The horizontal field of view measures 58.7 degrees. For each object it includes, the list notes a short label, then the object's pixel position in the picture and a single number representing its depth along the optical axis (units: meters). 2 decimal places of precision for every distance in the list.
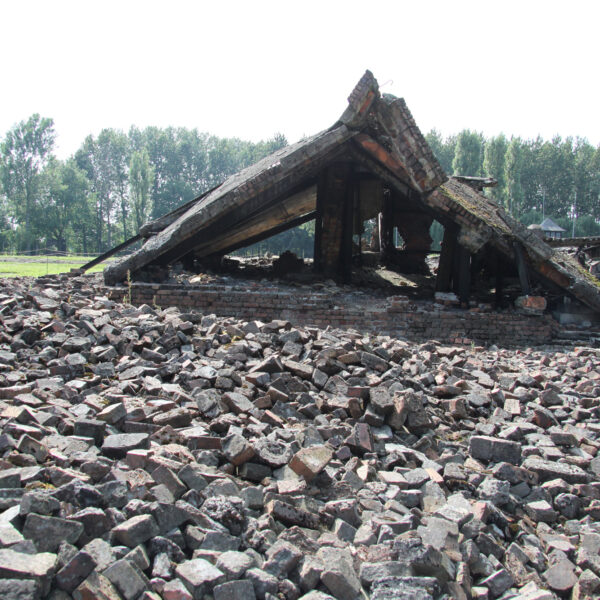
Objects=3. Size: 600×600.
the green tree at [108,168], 56.94
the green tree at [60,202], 48.88
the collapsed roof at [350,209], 9.77
